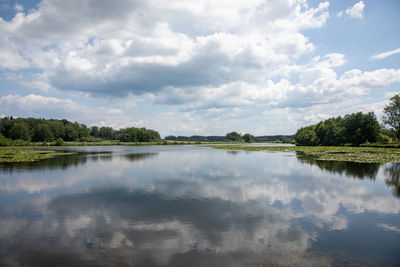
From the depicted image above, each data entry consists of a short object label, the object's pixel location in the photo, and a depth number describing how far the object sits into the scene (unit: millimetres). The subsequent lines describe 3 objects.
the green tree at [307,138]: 96062
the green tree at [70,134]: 155750
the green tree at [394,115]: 69375
